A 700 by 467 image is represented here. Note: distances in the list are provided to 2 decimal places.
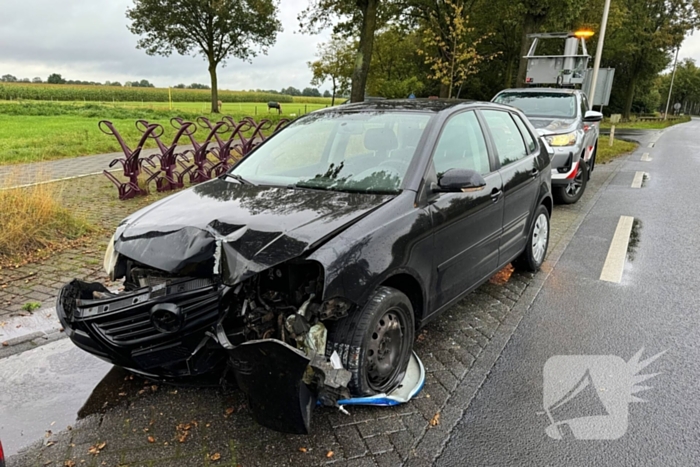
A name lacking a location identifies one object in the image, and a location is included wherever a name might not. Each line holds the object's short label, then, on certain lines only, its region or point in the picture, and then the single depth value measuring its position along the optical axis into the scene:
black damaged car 2.51
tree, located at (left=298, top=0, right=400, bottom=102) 14.25
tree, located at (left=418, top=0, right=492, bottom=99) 16.69
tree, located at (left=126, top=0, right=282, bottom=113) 31.56
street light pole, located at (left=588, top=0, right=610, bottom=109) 15.62
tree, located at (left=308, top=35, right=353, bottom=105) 32.88
